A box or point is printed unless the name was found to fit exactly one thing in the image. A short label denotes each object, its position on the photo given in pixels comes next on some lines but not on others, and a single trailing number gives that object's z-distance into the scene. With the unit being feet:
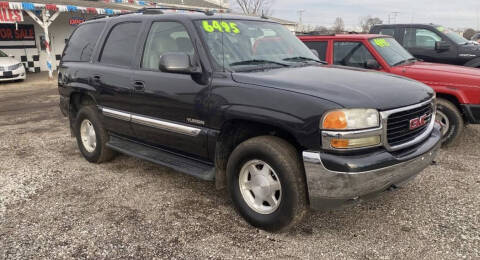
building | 48.04
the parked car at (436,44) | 24.62
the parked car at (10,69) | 43.78
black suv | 8.74
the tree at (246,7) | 192.89
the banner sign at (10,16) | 46.70
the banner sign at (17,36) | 55.72
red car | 16.92
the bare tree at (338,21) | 276.49
